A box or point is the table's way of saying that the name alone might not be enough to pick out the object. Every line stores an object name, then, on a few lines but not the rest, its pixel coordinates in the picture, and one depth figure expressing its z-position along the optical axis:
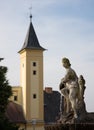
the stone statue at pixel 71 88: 14.50
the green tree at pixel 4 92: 43.83
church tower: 77.12
